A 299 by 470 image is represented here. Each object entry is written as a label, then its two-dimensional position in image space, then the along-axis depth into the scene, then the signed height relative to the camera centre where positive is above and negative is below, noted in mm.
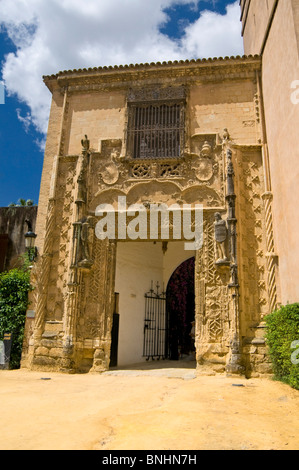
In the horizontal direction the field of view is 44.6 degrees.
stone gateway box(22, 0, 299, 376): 8500 +3480
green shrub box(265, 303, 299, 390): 6125 +84
